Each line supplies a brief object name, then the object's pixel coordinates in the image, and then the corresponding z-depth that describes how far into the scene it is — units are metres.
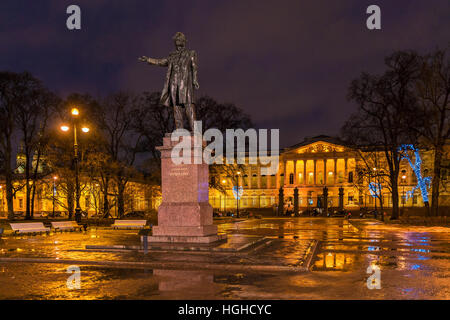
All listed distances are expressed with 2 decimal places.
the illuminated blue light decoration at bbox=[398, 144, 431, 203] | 41.55
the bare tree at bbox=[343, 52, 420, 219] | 38.53
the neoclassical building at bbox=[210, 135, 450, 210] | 96.11
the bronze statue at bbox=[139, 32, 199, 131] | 16.16
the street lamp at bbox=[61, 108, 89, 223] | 23.39
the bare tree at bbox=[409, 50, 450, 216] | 36.28
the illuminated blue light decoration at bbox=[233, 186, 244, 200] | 96.71
